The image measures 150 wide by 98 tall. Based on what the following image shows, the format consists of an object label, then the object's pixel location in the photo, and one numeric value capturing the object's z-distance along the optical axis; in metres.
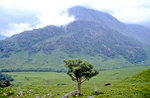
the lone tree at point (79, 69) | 34.12
